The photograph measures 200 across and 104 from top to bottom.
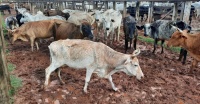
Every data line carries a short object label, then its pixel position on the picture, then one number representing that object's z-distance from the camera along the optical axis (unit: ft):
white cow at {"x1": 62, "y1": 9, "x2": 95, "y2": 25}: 40.14
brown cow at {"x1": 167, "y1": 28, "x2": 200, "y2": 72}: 25.05
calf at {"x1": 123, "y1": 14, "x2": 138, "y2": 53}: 31.89
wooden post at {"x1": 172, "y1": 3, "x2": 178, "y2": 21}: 36.97
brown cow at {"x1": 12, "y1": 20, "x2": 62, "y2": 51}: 31.94
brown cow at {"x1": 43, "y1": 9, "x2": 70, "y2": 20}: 48.13
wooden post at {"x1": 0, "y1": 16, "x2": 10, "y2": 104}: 14.42
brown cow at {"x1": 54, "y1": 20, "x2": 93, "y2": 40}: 28.50
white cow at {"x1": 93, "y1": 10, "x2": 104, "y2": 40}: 40.01
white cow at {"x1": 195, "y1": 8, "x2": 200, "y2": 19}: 74.54
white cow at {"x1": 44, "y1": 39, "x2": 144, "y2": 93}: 18.78
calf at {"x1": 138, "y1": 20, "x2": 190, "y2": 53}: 30.53
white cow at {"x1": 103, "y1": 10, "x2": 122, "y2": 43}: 35.73
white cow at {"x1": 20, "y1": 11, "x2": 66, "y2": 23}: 41.10
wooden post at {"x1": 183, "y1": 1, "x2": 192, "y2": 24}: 33.04
